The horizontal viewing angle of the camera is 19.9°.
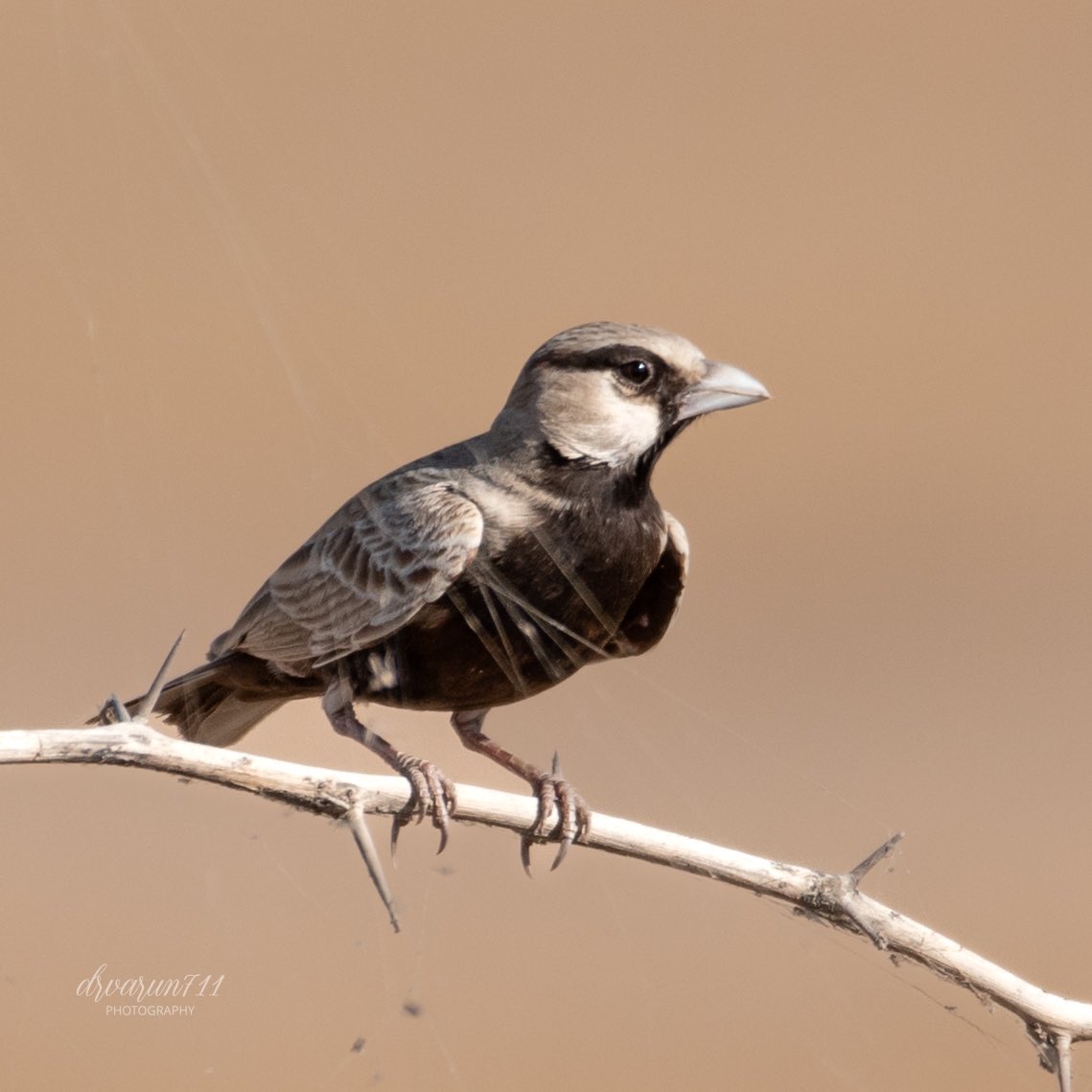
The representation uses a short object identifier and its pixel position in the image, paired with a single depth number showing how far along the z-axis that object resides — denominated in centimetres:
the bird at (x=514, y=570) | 870
